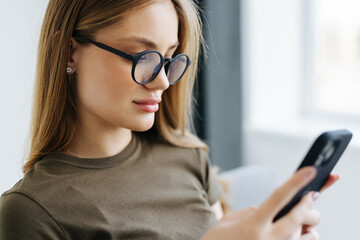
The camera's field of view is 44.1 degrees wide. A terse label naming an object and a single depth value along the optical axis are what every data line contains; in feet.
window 7.63
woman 3.06
